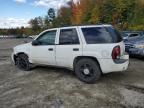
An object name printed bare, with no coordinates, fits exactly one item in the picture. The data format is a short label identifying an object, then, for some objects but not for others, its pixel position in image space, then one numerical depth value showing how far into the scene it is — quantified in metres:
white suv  3.02
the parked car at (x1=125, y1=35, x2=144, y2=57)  4.97
